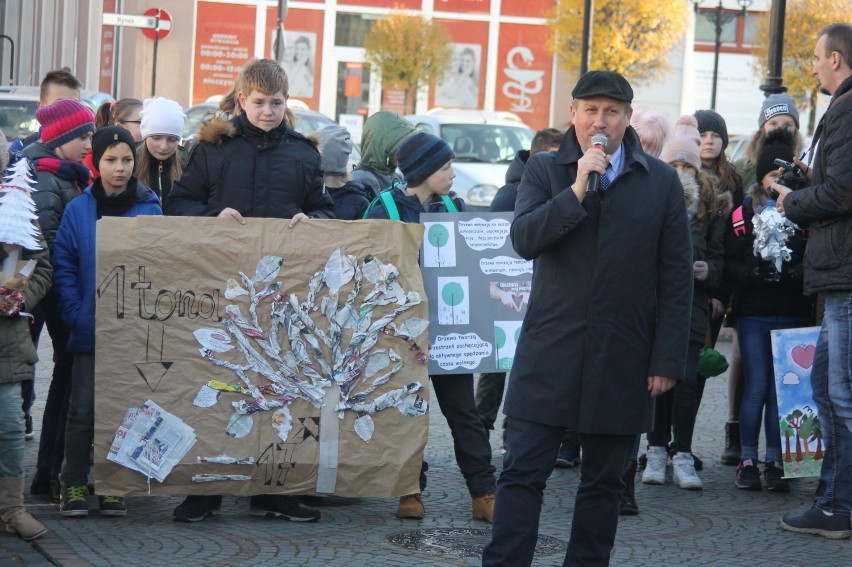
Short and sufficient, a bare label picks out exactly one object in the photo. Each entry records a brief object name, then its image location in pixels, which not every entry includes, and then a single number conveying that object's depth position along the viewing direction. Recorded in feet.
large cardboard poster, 19.29
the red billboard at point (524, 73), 155.12
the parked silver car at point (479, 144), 66.54
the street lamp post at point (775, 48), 38.09
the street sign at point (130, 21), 92.84
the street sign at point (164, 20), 105.60
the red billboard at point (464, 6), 155.53
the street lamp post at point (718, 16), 111.96
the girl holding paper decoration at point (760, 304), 23.94
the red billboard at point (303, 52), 150.92
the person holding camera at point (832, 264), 19.94
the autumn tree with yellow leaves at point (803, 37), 120.98
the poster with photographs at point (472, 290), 21.26
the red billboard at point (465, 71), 152.97
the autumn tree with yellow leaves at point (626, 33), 131.34
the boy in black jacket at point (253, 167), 20.06
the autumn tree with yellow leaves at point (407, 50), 142.10
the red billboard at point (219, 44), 147.02
